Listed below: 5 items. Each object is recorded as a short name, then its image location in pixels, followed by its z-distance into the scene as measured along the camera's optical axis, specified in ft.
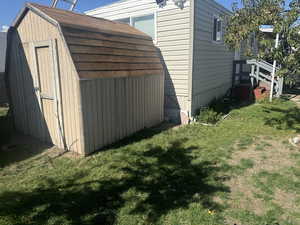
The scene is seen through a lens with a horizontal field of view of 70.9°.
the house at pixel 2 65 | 36.81
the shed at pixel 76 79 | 14.76
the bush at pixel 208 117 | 23.18
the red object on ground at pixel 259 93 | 34.58
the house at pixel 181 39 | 22.31
